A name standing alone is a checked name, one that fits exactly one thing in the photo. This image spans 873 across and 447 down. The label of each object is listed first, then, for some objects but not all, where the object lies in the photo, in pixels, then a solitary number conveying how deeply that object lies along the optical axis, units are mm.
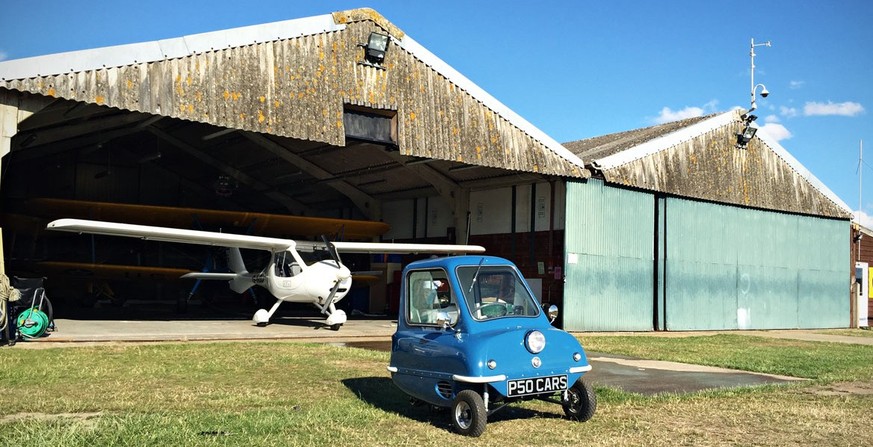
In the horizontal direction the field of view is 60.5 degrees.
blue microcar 6473
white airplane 18984
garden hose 13664
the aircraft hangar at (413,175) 15867
